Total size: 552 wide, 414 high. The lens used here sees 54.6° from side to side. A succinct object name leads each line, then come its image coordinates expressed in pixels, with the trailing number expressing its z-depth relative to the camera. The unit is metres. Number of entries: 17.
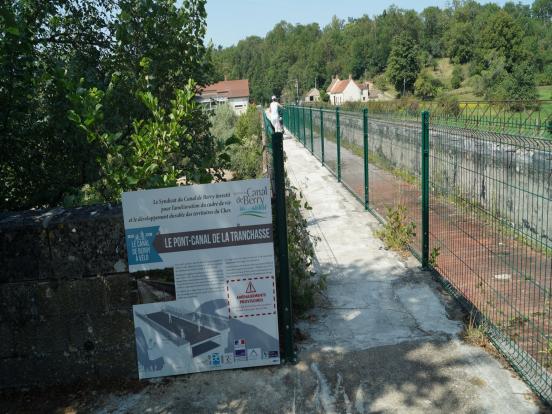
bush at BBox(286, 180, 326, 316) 4.85
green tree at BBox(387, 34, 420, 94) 126.19
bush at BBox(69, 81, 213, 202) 3.97
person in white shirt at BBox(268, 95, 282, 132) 18.22
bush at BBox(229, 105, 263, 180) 8.28
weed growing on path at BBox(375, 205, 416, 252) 6.62
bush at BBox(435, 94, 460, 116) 9.03
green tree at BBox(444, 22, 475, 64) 134.00
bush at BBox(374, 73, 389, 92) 136.00
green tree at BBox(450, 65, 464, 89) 105.50
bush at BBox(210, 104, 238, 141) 19.44
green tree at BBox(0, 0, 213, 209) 4.51
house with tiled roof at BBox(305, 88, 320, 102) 143.88
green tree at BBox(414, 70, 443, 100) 104.94
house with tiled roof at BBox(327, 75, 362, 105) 127.41
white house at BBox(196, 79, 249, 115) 83.28
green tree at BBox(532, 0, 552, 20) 167.00
